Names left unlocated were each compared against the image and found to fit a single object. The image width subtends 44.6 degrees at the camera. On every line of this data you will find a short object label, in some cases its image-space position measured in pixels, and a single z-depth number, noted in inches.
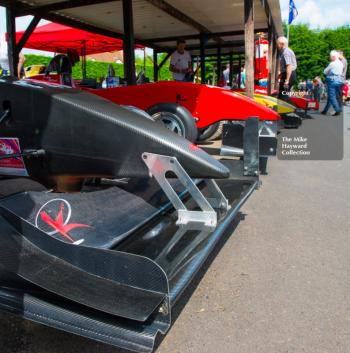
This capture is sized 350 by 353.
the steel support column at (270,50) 545.6
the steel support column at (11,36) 324.2
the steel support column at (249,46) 308.7
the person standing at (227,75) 848.2
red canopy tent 522.0
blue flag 840.3
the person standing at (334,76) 511.5
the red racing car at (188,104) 211.2
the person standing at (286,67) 376.6
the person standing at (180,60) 352.2
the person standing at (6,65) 349.0
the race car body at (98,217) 59.6
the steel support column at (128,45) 290.0
